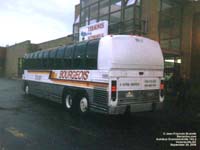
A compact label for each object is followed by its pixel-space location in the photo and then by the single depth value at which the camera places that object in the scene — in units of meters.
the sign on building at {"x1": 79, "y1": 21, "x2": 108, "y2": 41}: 12.49
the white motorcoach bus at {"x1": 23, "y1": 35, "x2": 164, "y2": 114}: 6.33
